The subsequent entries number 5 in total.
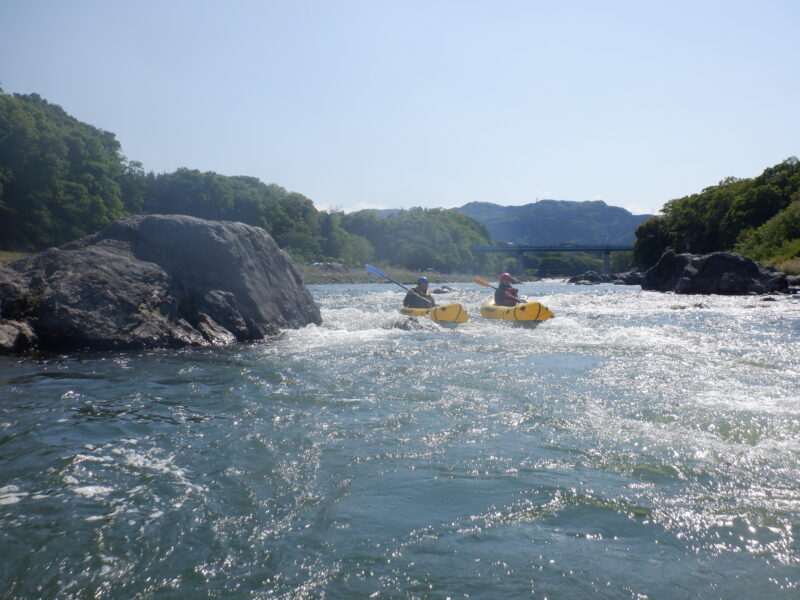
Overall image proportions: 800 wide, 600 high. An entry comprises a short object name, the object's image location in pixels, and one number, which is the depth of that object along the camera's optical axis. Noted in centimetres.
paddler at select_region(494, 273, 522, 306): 1627
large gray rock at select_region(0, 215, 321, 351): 867
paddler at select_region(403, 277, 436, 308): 1585
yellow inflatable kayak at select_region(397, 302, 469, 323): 1409
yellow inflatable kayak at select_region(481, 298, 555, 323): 1461
